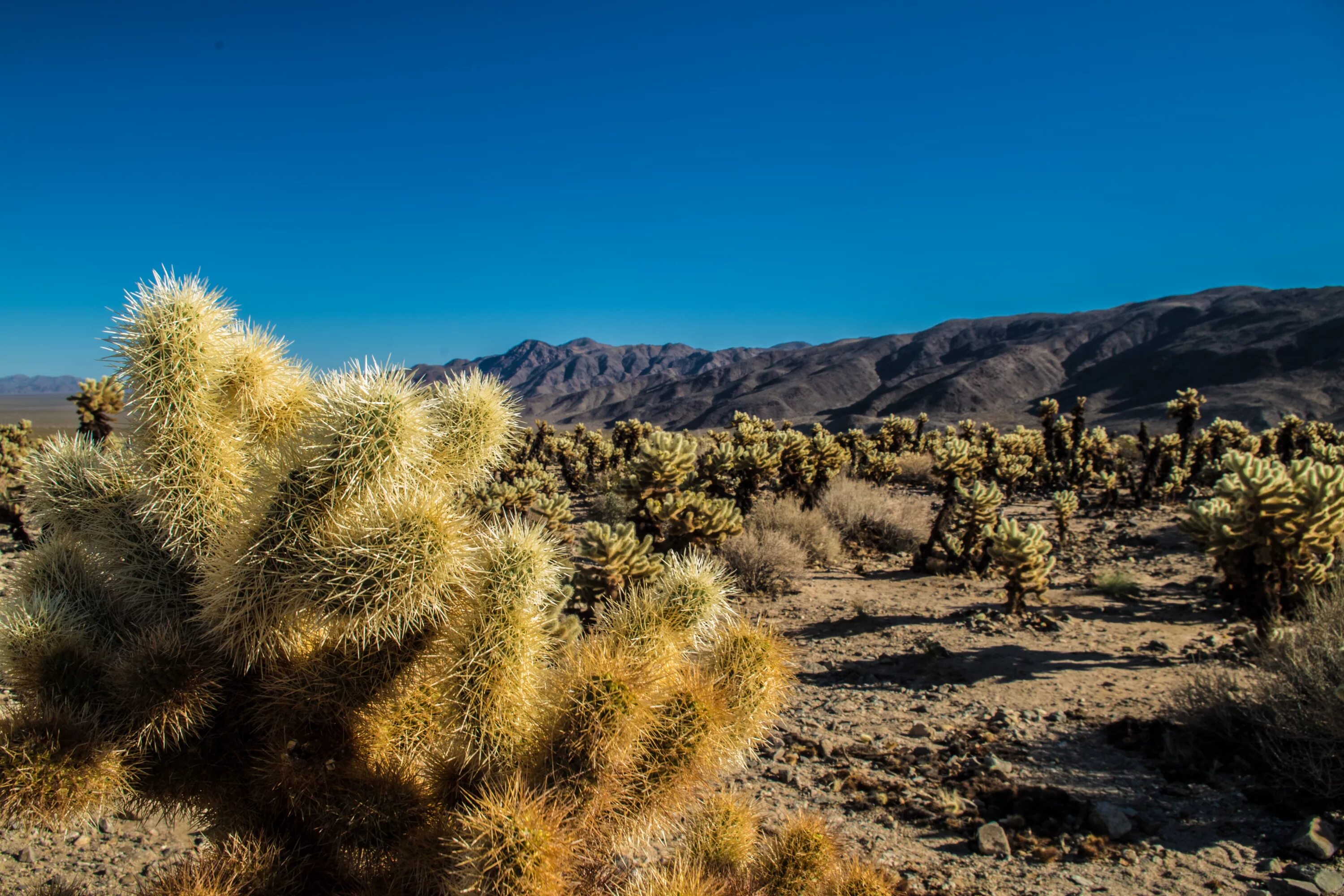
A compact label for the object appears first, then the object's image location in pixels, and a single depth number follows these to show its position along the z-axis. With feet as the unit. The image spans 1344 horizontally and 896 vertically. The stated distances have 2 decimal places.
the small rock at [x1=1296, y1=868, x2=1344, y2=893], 11.47
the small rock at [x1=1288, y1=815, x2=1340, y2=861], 12.48
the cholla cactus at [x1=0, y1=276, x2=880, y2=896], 6.32
